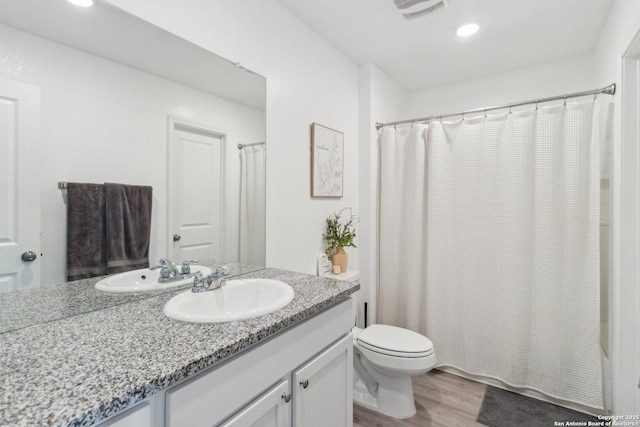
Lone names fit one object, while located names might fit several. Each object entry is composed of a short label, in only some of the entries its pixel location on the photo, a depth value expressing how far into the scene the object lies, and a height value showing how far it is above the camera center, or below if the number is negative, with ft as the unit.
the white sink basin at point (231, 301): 3.18 -1.07
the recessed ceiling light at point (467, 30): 6.57 +3.98
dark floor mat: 5.75 -3.86
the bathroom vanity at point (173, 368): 1.92 -1.11
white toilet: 5.79 -2.93
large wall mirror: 3.04 +1.09
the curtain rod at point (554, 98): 5.59 +2.31
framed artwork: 6.82 +1.21
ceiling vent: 5.55 +3.80
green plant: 7.30 -0.51
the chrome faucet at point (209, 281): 4.07 -0.91
